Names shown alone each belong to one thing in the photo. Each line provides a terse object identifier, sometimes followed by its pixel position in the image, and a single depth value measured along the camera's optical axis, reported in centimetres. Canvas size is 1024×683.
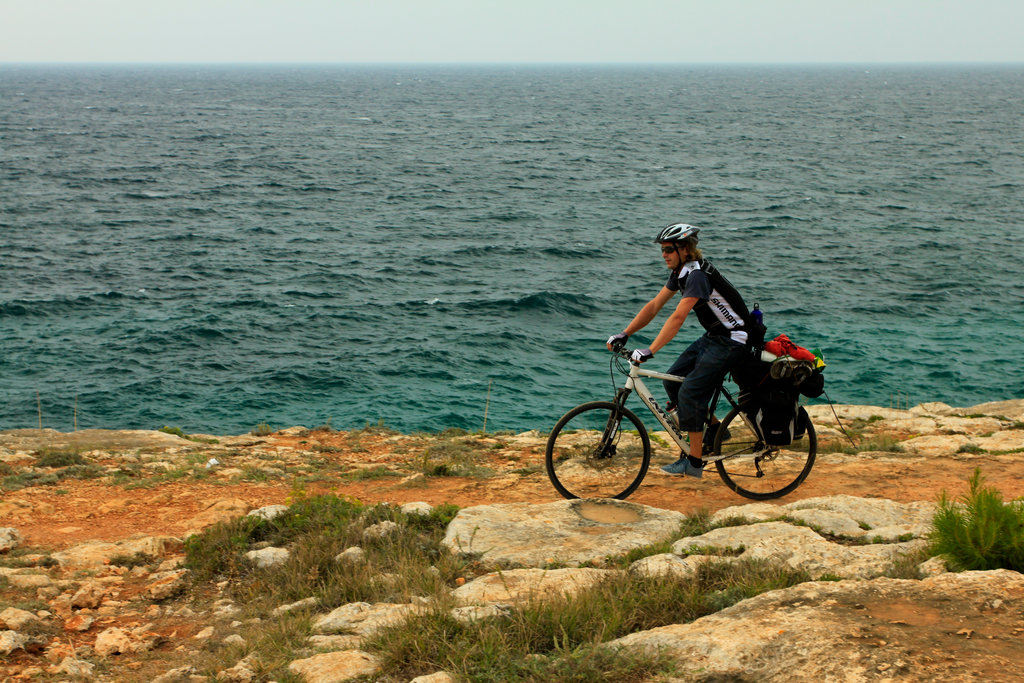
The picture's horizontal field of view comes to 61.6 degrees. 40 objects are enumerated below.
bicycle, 759
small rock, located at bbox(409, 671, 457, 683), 450
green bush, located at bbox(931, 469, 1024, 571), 531
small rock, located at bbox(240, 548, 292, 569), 657
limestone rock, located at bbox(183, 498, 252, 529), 778
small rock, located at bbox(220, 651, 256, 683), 477
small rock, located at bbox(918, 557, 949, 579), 540
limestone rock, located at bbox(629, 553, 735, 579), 576
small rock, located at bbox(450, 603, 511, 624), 504
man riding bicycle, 714
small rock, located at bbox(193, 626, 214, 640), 559
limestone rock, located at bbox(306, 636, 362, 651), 504
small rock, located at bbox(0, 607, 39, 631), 550
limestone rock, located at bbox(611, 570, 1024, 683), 419
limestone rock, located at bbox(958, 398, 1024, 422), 1289
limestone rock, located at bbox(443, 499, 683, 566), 642
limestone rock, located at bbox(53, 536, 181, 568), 683
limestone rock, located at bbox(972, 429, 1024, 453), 983
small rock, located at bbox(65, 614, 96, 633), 573
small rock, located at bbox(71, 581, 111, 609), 605
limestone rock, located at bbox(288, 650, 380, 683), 466
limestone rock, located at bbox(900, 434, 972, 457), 977
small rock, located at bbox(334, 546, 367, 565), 638
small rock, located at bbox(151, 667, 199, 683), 489
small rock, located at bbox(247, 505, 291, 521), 723
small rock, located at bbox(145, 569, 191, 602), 624
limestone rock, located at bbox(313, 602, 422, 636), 530
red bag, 738
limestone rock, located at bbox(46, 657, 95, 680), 501
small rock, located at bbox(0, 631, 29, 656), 525
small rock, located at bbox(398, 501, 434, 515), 729
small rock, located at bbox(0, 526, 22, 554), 717
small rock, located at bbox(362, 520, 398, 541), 682
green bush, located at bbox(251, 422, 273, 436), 1222
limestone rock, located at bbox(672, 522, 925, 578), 578
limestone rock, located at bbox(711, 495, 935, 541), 658
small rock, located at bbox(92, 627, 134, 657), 537
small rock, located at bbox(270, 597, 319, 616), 575
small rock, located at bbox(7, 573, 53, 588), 631
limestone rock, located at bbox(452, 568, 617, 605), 546
